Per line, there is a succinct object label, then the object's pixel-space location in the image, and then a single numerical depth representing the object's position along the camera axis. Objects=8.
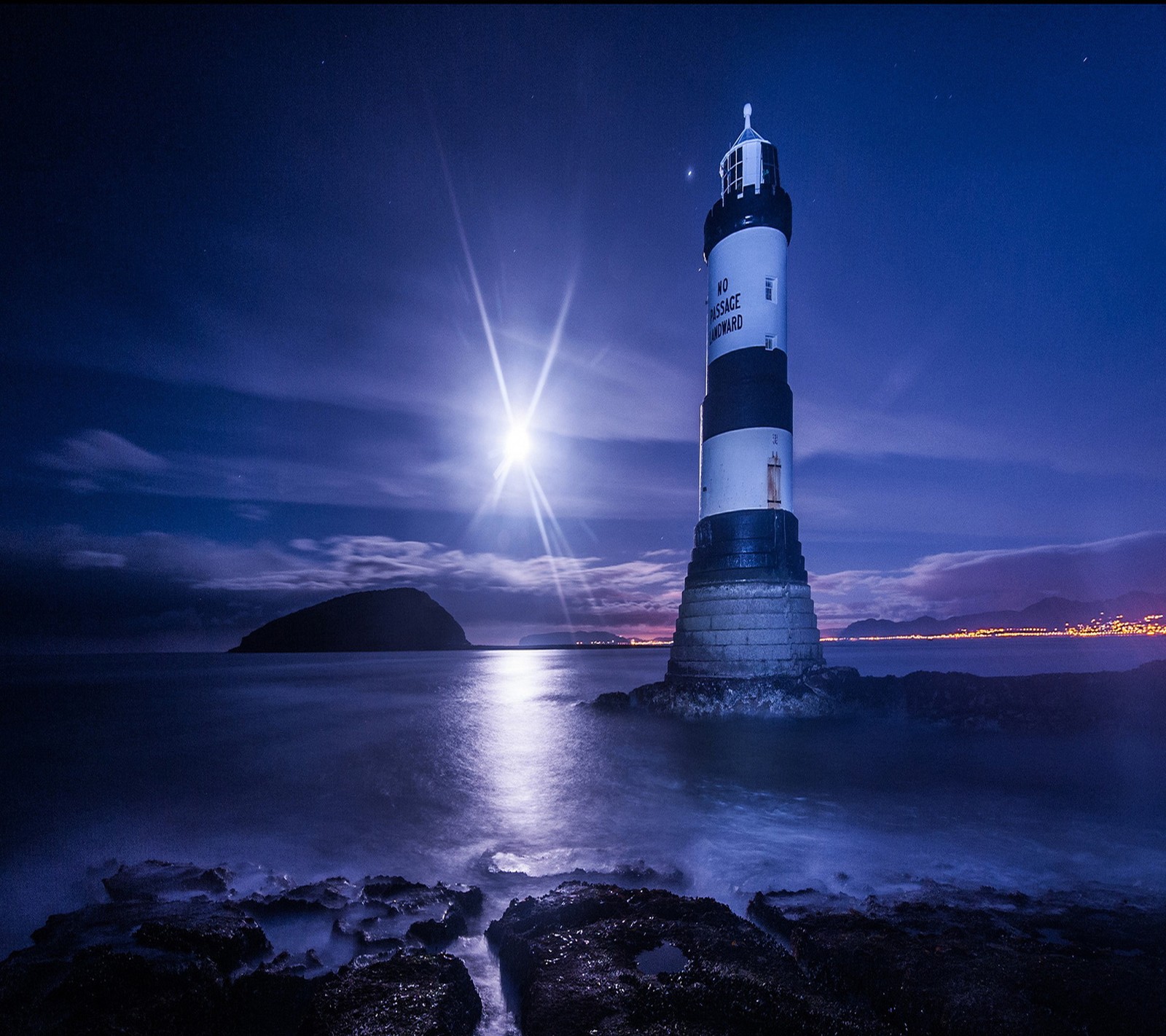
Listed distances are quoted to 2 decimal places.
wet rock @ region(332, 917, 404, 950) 5.22
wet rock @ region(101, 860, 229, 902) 6.13
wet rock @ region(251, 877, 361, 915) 5.84
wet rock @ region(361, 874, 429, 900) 6.26
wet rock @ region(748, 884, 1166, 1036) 3.42
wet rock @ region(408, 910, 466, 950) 5.31
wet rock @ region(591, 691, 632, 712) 22.73
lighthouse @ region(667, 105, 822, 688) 17.69
